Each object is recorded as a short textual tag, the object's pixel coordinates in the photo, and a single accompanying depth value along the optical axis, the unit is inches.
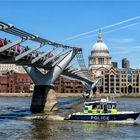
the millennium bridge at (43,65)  2820.9
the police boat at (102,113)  2495.1
